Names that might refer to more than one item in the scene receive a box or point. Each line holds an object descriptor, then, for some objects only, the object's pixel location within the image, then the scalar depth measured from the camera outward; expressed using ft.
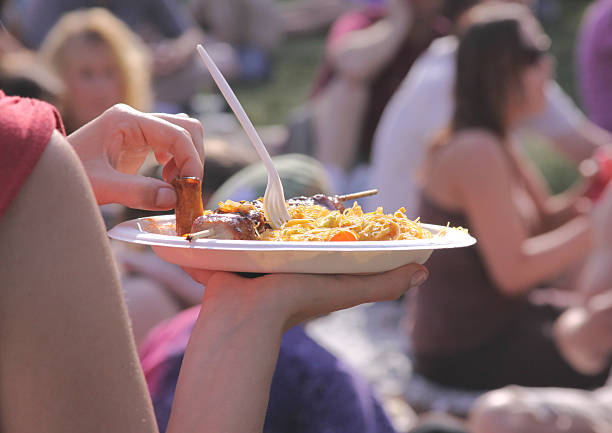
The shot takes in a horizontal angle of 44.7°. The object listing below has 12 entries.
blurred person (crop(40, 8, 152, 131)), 14.64
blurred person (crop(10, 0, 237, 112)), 20.08
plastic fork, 3.67
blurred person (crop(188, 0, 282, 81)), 40.19
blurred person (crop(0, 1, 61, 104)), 11.94
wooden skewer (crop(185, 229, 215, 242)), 3.39
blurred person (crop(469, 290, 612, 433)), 7.82
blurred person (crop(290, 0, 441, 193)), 18.11
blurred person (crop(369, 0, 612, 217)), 14.98
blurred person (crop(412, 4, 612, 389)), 10.86
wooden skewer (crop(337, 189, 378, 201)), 4.56
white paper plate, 3.24
